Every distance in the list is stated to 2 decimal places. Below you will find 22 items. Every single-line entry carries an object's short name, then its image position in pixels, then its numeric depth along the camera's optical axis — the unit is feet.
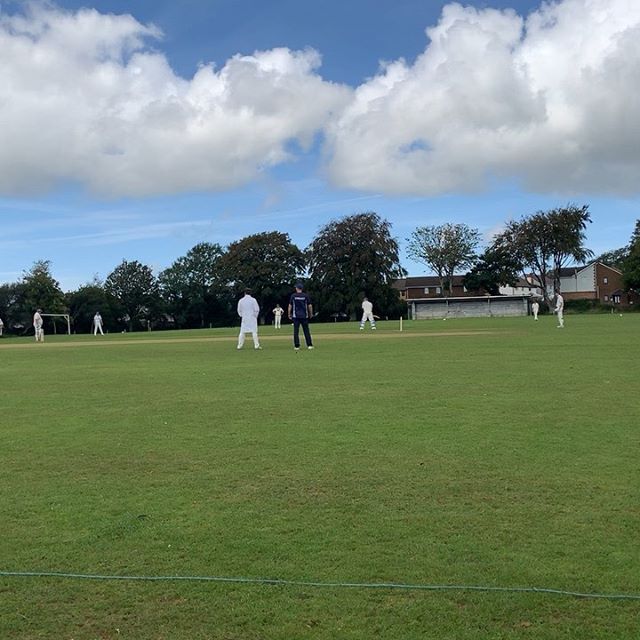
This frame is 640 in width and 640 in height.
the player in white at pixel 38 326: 146.20
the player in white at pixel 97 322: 174.41
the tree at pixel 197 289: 365.61
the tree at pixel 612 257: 493.77
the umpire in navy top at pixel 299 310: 71.00
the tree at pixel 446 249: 364.79
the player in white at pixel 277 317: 169.00
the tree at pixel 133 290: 375.04
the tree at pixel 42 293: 297.94
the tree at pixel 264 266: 332.60
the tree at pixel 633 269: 309.63
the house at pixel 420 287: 468.75
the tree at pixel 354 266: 313.94
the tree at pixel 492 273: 347.36
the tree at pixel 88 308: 331.98
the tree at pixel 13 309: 318.86
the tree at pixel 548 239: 310.65
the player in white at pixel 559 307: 121.08
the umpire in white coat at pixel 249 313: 73.15
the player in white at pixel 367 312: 134.92
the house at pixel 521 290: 426.51
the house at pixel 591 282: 417.90
